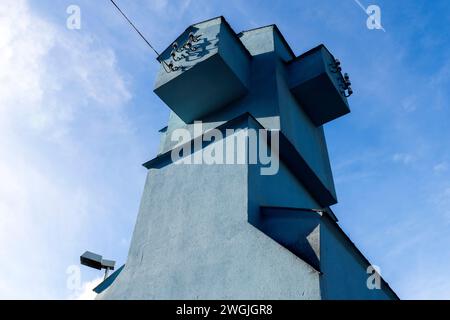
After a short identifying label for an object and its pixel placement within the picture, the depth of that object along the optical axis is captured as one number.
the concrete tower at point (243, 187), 6.71
